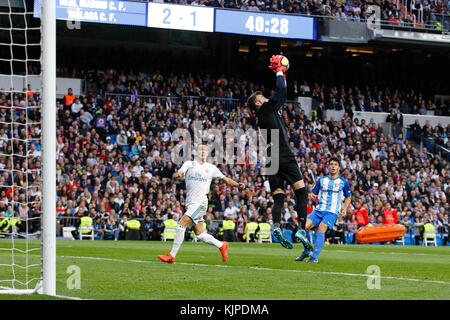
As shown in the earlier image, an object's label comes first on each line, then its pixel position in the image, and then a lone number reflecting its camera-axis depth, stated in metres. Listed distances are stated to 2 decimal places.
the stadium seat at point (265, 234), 25.52
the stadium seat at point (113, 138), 28.16
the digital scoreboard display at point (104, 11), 27.14
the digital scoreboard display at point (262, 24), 30.31
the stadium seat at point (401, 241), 27.41
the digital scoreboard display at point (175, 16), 29.08
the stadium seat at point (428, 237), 27.22
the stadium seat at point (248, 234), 25.30
